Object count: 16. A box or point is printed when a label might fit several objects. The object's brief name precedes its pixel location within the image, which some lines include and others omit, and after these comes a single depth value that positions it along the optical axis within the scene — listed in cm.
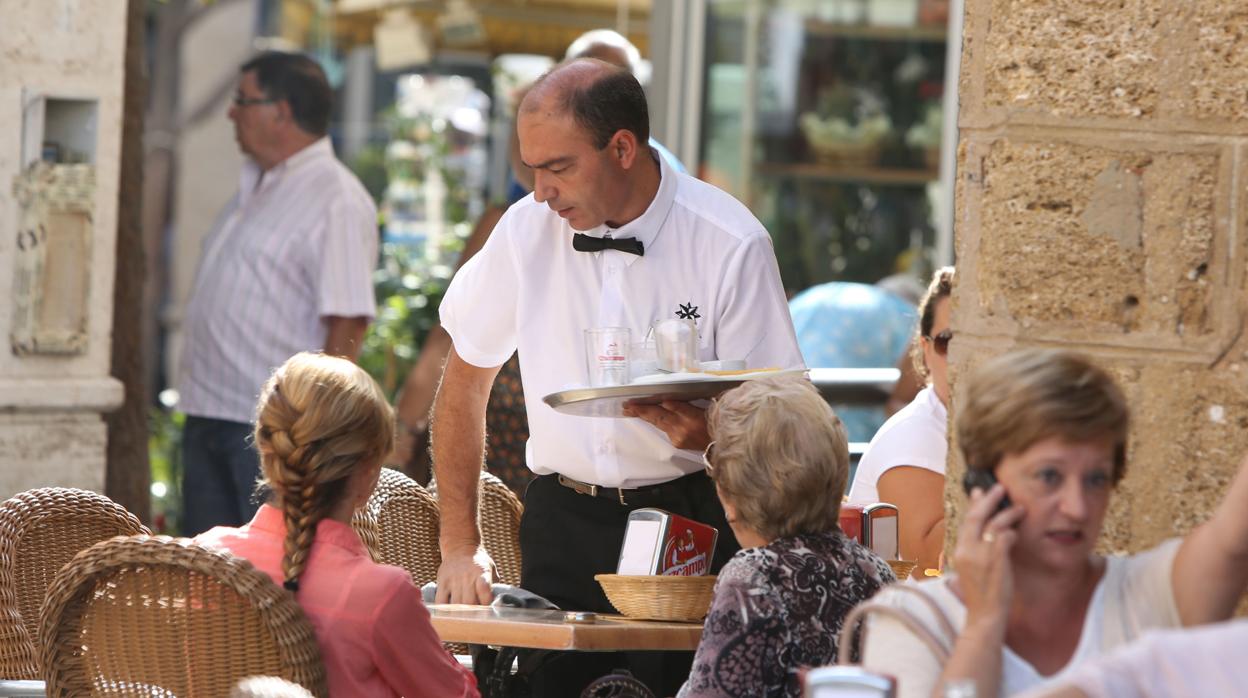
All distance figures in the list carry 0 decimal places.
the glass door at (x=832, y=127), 1884
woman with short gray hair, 624
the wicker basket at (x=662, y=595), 702
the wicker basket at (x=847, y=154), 1916
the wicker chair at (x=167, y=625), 623
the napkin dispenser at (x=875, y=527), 770
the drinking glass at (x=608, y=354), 767
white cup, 757
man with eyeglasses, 1348
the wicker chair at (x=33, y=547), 782
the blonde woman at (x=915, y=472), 900
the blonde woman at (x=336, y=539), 653
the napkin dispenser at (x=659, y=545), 718
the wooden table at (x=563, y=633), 672
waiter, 810
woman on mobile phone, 511
